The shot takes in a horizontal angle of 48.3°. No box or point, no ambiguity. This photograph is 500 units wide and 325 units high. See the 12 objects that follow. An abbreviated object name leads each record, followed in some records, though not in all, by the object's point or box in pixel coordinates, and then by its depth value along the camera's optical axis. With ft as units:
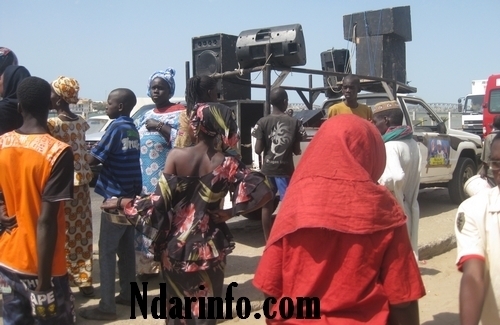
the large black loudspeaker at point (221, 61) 24.89
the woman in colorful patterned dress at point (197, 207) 9.07
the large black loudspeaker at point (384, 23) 34.78
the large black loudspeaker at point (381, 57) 34.88
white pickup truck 28.45
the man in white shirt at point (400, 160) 14.99
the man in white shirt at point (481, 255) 6.86
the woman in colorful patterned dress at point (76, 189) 14.46
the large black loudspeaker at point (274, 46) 23.61
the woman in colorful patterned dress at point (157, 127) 15.46
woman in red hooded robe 5.90
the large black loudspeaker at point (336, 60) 34.91
